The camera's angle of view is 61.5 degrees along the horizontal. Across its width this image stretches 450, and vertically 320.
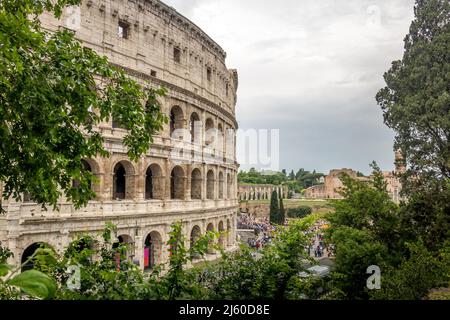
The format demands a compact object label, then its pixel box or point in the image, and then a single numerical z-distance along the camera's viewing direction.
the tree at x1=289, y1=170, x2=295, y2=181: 153.15
